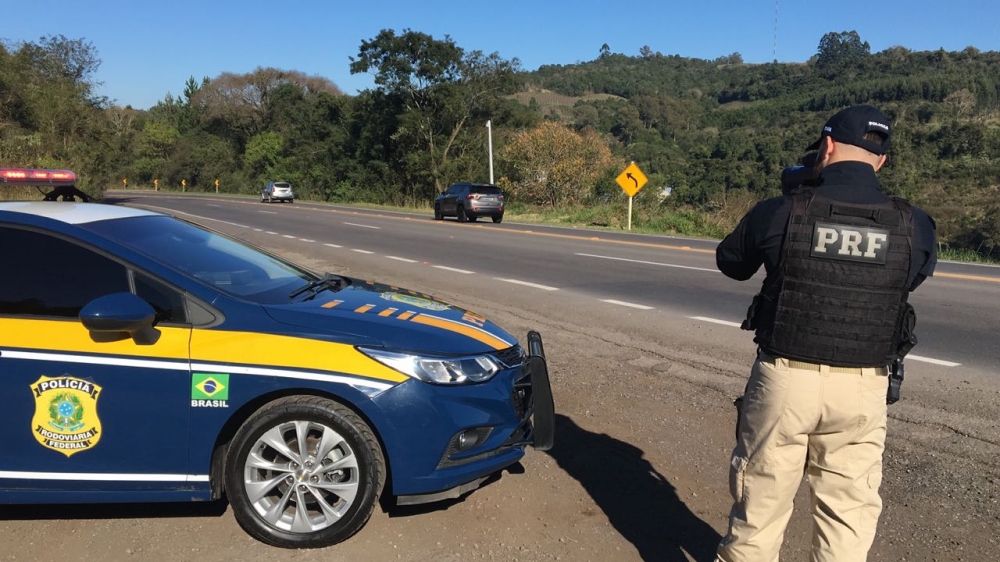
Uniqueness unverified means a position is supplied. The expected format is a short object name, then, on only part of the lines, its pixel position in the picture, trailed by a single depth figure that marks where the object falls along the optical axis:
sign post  24.48
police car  3.34
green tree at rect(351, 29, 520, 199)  47.78
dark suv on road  28.38
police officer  2.52
